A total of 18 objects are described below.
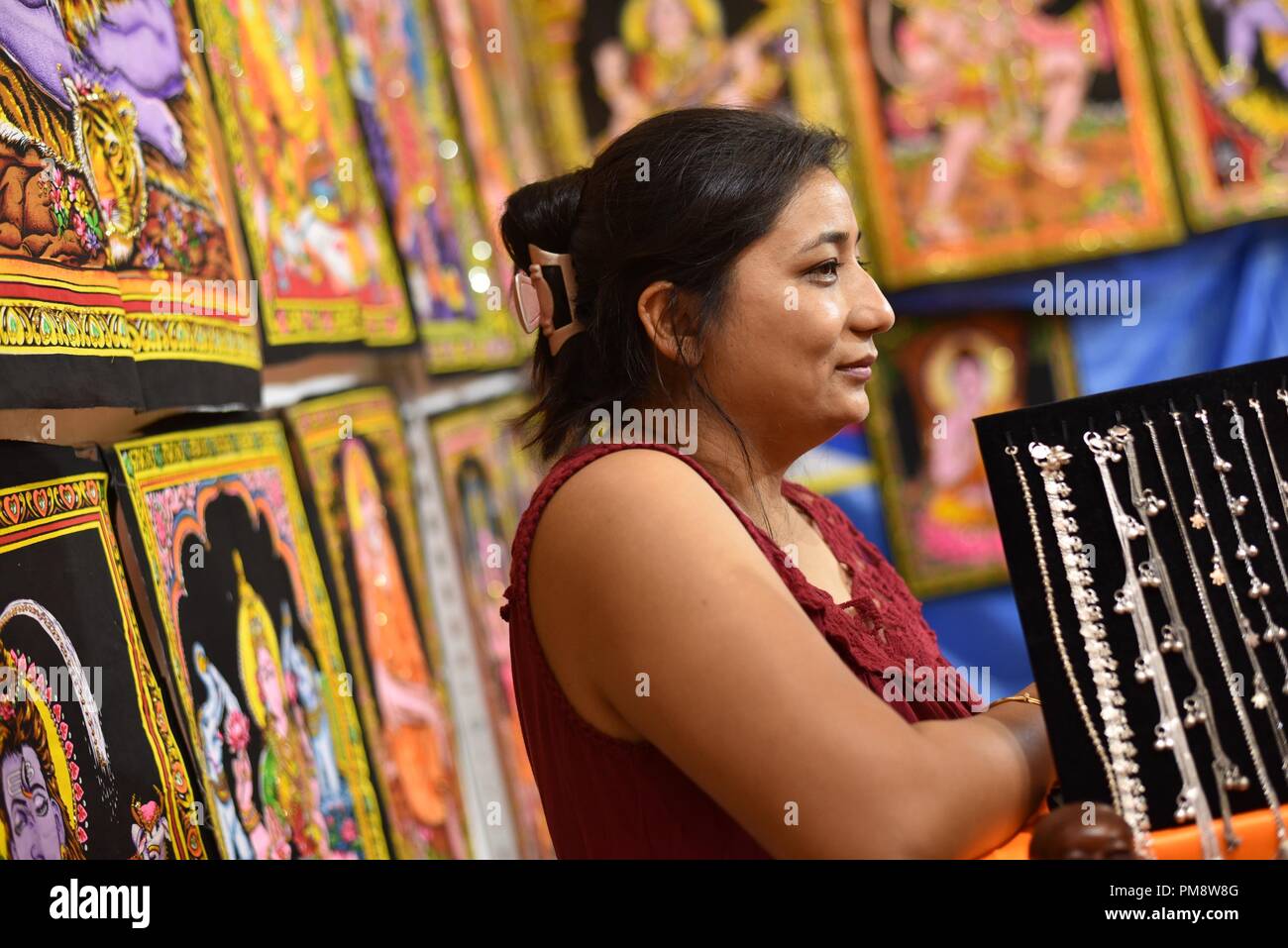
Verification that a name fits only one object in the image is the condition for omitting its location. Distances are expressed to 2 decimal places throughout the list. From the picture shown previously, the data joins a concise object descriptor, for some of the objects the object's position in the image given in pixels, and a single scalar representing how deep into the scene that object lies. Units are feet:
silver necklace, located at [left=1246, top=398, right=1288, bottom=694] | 4.23
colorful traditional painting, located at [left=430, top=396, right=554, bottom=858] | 10.71
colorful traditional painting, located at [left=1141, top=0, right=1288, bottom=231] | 14.92
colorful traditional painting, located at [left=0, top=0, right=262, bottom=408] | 4.53
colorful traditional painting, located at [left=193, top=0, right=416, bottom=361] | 7.11
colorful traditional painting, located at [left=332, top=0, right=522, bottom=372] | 9.96
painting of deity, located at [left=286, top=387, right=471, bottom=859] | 7.71
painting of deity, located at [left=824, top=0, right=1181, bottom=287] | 15.16
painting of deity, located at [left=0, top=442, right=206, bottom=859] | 4.38
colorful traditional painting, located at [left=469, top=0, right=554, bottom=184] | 14.94
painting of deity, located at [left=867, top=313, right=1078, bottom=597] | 15.92
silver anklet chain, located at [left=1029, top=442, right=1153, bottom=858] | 3.91
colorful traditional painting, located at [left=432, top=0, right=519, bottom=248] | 13.21
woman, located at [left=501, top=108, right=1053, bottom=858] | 3.92
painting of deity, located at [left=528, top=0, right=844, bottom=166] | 15.53
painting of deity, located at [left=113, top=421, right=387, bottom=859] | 5.58
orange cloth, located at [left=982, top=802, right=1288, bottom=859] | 3.82
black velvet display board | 3.96
